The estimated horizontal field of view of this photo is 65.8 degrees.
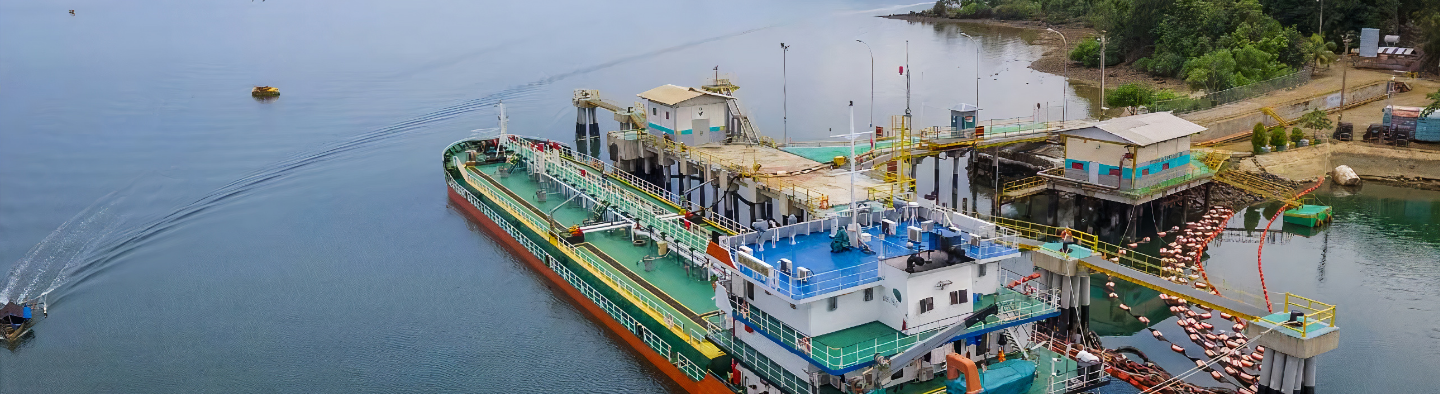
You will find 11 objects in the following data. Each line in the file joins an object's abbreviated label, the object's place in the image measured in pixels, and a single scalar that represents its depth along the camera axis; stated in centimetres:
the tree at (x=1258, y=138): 6588
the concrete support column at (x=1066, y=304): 3878
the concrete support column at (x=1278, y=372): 3164
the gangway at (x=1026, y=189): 5641
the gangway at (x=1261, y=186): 5841
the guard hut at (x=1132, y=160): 5259
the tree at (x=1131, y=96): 7781
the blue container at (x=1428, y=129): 6644
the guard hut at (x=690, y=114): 6094
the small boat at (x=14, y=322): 4422
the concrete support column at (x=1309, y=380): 3136
